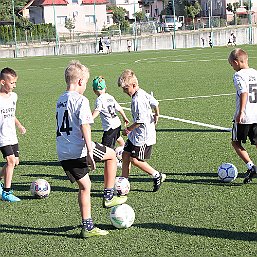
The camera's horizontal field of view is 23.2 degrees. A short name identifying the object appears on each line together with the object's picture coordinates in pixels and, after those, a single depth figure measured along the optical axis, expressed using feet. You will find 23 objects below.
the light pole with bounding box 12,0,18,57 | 200.44
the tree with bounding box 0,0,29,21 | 265.60
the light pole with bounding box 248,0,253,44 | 222.28
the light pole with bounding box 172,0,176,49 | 212.41
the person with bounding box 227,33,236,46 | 208.03
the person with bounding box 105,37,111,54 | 197.13
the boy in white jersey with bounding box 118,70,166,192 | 26.22
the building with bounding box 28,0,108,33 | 283.59
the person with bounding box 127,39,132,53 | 207.41
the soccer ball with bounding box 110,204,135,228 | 21.40
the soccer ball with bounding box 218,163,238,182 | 26.96
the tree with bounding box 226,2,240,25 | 275.80
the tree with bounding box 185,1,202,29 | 276.21
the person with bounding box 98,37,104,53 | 198.70
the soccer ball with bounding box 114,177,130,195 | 25.53
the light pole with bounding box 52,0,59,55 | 205.98
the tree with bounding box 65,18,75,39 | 242.27
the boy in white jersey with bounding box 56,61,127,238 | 20.62
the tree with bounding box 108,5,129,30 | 301.22
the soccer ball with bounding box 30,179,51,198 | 26.17
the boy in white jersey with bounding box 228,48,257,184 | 26.48
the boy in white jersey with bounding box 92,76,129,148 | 30.42
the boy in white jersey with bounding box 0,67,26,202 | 26.25
